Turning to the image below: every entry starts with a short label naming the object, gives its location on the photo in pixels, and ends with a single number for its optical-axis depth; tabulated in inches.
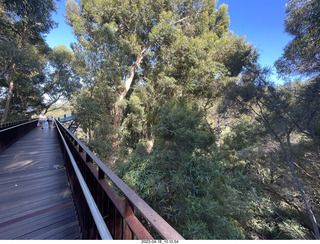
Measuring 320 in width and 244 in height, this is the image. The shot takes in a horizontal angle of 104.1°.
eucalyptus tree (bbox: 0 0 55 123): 247.8
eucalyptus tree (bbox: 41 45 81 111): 513.3
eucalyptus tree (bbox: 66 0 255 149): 294.2
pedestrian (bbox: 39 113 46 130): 408.9
